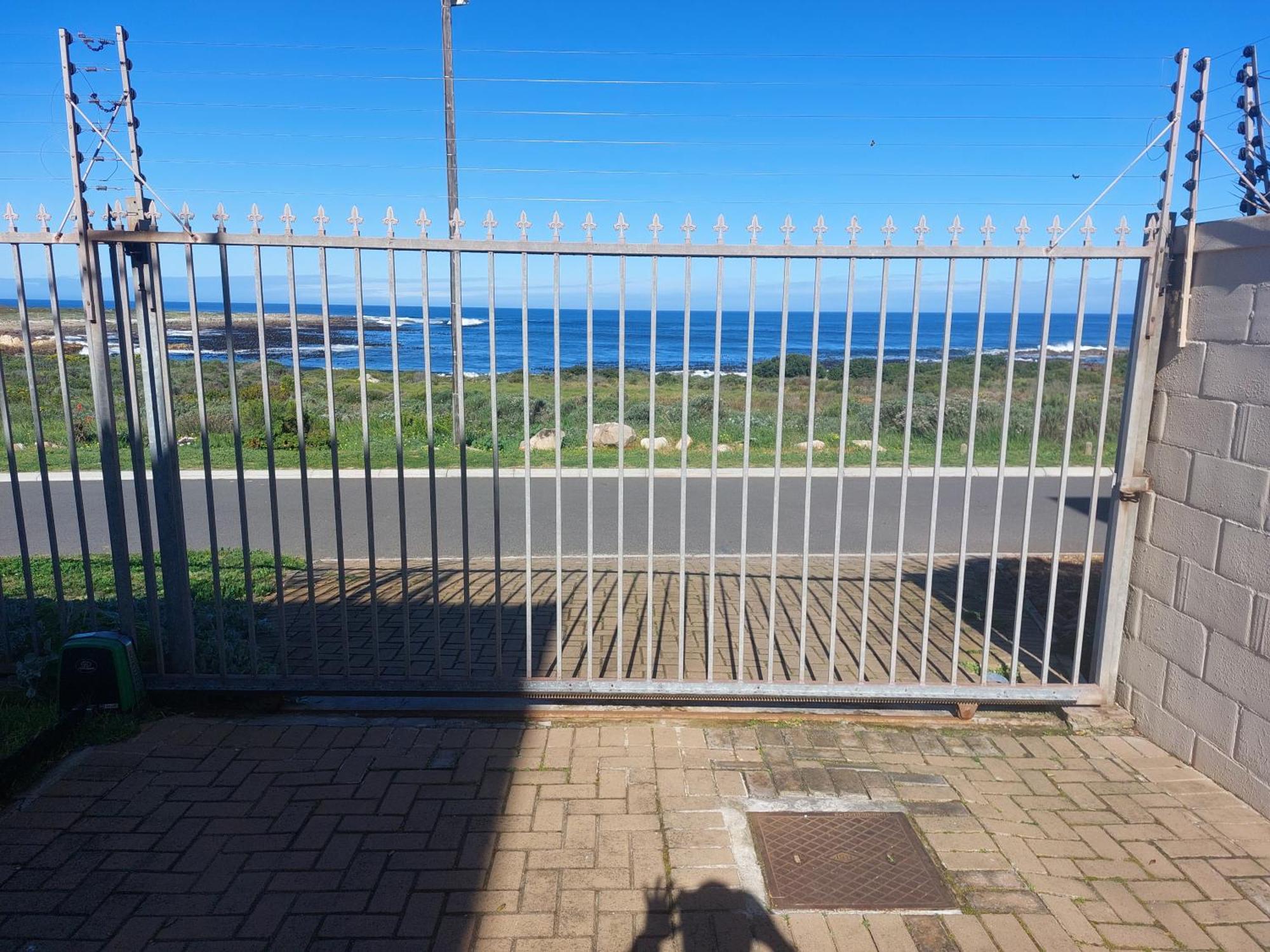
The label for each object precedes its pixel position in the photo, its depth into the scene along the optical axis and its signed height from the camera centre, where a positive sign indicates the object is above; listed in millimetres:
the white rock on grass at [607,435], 15106 -1601
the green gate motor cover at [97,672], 4137 -1542
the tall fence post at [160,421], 3979 -374
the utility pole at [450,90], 15336 +4272
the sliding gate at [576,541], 3973 -1709
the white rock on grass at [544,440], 14461 -1628
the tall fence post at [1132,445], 4043 -477
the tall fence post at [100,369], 3859 -136
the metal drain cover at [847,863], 3092 -1904
